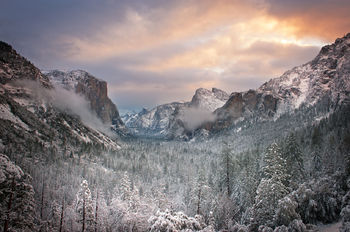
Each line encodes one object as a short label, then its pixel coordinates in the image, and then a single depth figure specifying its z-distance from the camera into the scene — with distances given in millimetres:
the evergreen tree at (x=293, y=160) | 41750
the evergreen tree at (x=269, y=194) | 28844
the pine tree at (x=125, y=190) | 55053
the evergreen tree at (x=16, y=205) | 18812
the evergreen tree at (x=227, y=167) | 53375
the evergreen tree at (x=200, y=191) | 44531
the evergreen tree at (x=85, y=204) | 35659
